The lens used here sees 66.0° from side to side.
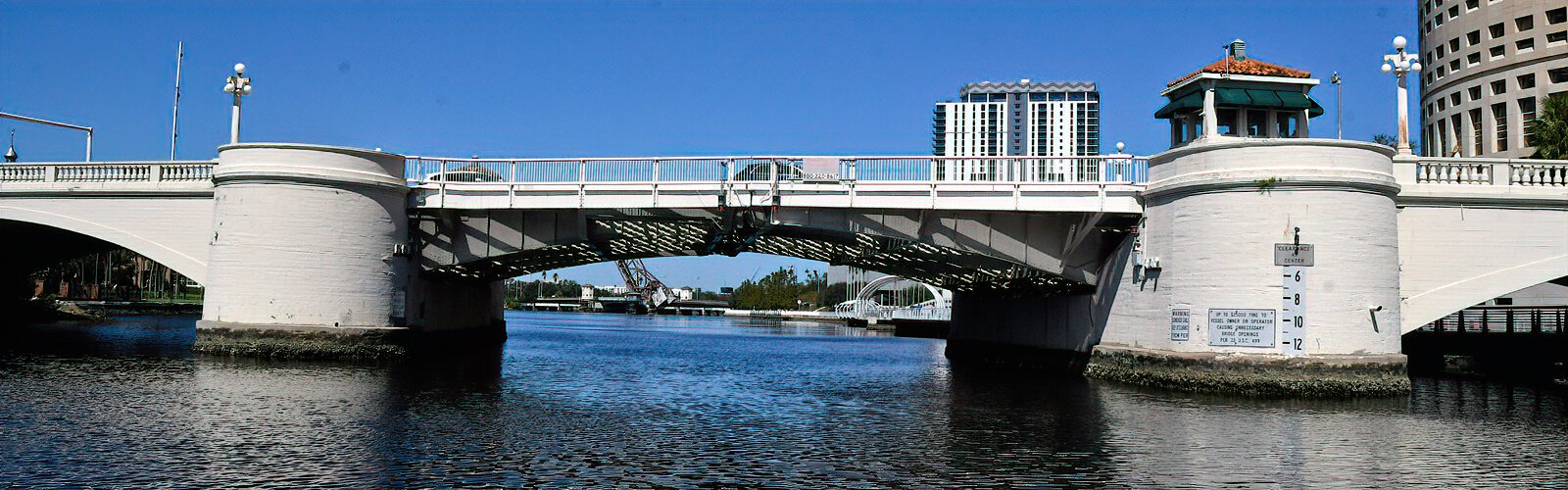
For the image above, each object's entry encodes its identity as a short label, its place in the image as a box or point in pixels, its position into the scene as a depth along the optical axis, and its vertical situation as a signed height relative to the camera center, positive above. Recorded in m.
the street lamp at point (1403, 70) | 33.84 +7.14
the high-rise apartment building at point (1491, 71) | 86.62 +19.30
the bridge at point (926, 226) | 31.69 +2.76
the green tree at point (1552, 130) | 46.72 +7.79
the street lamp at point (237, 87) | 40.41 +7.27
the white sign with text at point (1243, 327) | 31.41 -0.16
